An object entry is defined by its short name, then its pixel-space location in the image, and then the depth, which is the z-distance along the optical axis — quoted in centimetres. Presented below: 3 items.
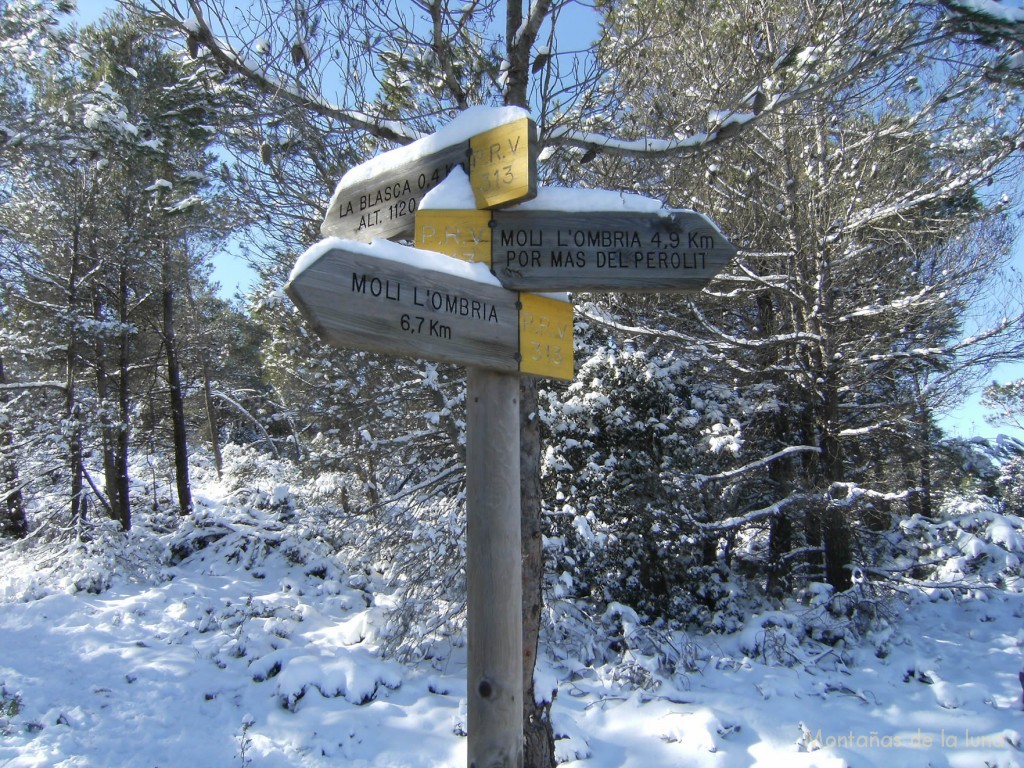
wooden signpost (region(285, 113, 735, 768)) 192
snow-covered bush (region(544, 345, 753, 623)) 886
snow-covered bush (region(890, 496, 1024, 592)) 870
